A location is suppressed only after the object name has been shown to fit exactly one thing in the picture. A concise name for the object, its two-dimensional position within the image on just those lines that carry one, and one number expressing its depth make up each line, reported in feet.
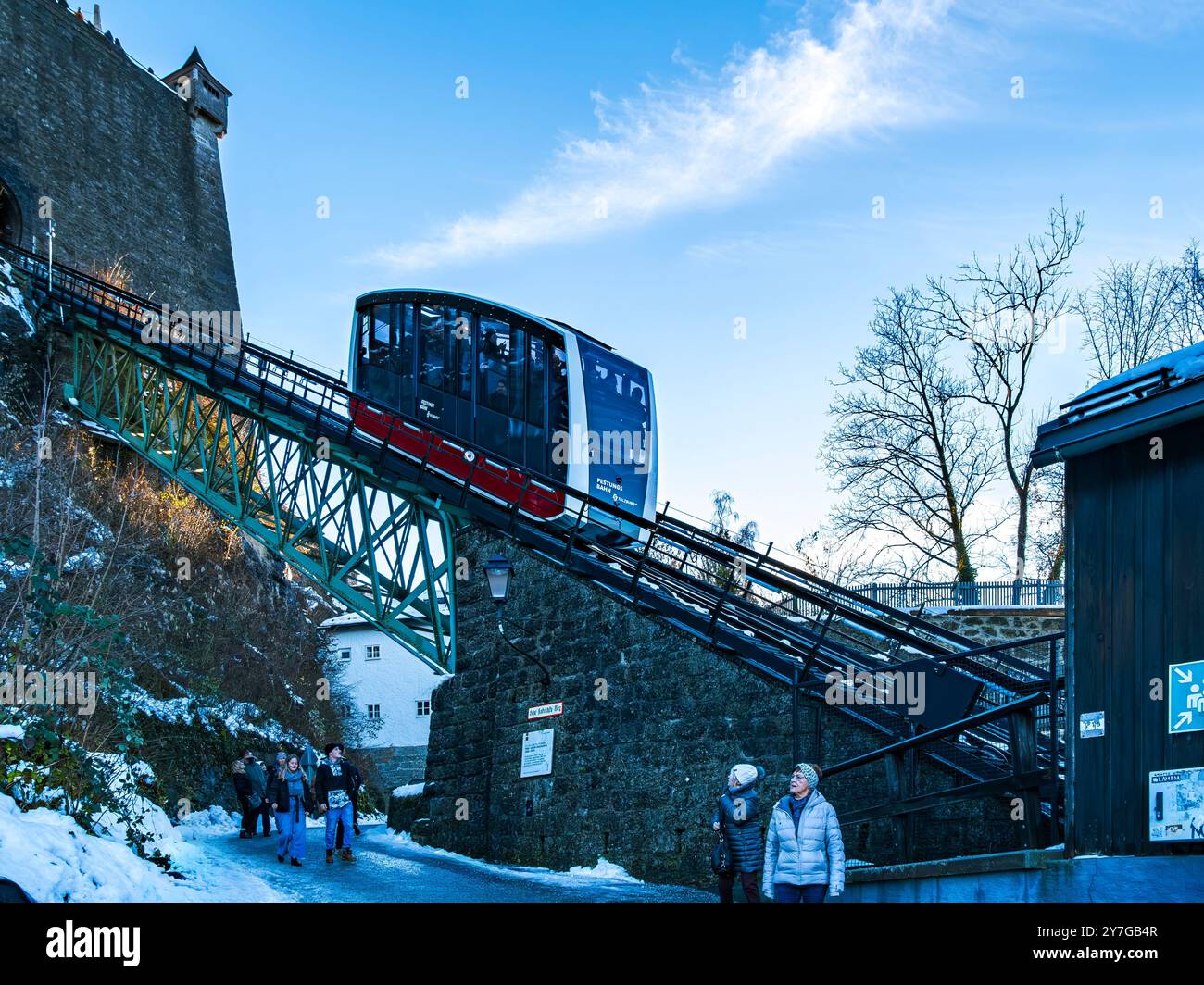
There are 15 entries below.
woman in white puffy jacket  27.27
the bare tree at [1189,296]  95.14
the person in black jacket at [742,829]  32.19
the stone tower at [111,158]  117.50
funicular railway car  67.62
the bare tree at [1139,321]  96.22
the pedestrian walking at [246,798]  60.85
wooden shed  25.89
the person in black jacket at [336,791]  47.34
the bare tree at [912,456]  100.68
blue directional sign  25.57
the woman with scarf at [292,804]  47.11
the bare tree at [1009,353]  97.96
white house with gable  155.74
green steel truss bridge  40.93
